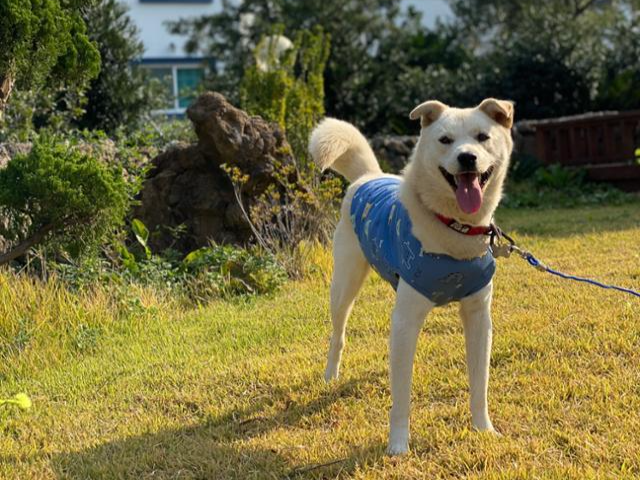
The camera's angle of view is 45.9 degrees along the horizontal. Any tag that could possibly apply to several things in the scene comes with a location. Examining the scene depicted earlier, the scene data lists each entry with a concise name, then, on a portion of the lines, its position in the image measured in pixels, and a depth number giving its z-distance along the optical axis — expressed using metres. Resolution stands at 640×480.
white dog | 3.07
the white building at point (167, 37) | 22.28
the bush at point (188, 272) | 5.76
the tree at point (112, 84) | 11.13
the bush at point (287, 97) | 8.54
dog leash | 3.26
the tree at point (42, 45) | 4.15
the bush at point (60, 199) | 4.42
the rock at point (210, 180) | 6.89
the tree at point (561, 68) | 14.01
